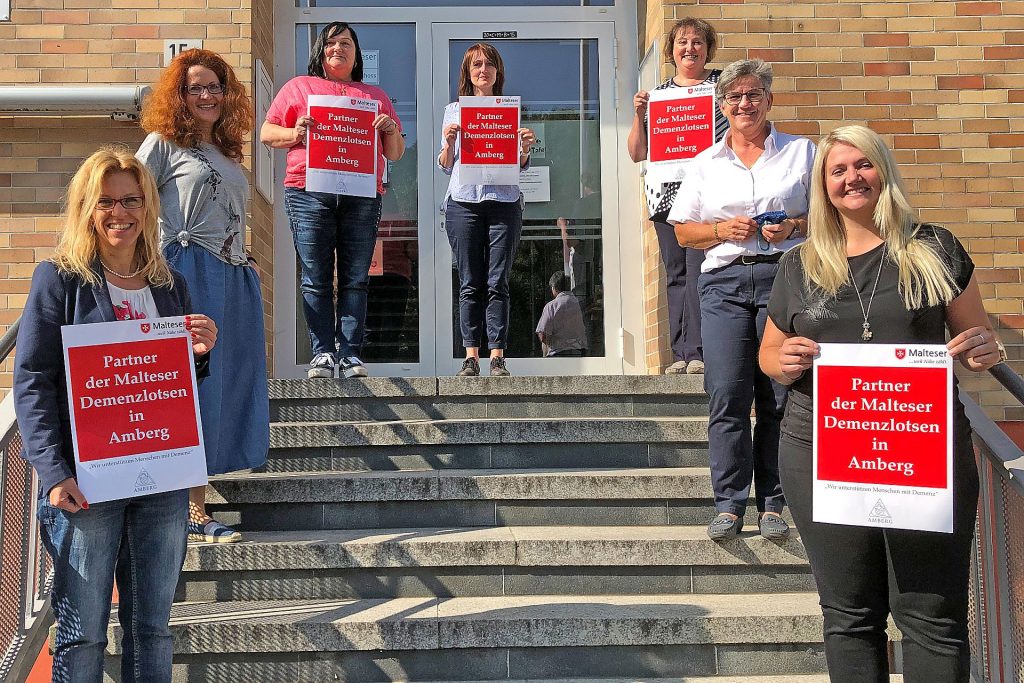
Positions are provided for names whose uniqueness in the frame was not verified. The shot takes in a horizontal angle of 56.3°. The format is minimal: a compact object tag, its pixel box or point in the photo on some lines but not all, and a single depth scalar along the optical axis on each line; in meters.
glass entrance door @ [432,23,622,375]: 6.74
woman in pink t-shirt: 4.89
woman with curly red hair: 3.75
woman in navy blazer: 2.48
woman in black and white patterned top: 4.77
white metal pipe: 5.59
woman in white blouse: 3.65
